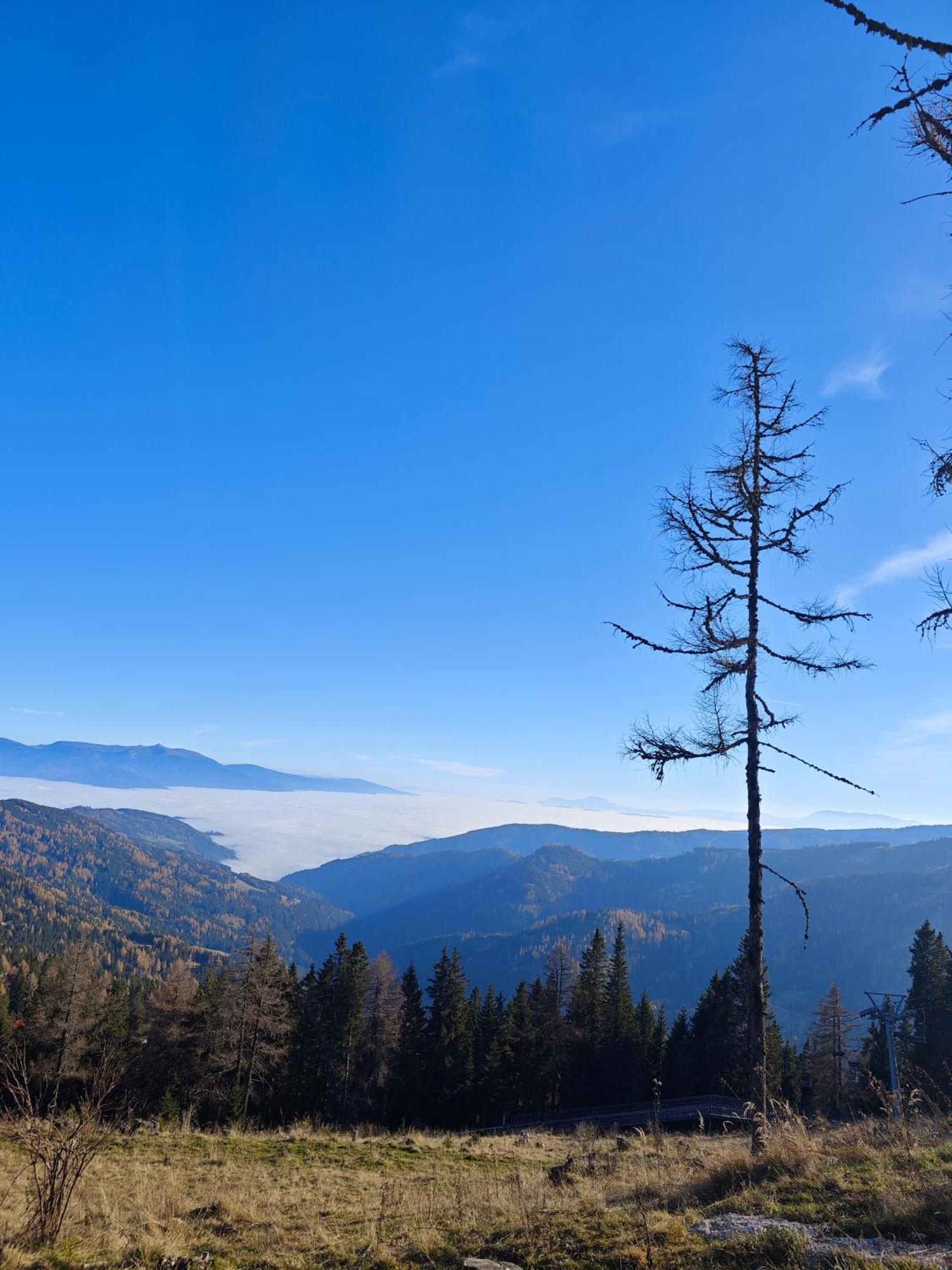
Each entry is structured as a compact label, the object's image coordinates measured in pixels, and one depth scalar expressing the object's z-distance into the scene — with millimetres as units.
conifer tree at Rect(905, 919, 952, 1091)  37062
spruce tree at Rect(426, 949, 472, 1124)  44500
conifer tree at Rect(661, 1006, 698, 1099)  44594
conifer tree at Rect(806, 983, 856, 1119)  38750
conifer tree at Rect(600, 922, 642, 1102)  43875
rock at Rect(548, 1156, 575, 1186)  8984
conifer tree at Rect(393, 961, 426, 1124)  44906
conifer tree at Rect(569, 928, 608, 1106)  44844
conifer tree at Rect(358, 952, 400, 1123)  44769
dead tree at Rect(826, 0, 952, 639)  5484
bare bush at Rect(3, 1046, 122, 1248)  6145
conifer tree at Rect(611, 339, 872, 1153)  11422
